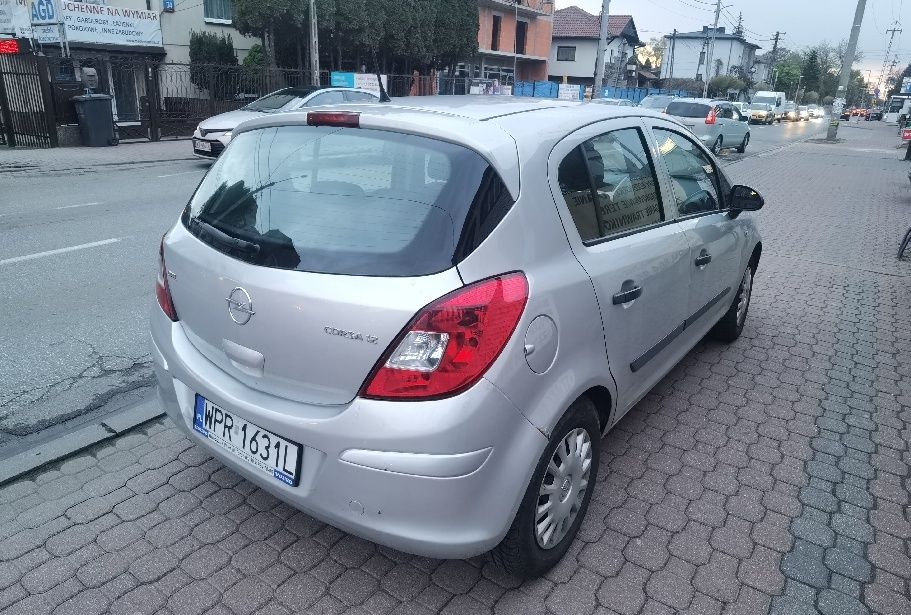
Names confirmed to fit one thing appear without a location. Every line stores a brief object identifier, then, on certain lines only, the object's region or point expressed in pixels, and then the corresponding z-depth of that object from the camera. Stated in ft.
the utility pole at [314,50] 67.77
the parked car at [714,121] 65.57
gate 46.94
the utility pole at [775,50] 302.62
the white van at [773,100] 175.32
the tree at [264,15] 70.18
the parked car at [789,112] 181.47
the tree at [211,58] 62.80
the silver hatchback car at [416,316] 6.64
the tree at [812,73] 305.53
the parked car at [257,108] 41.98
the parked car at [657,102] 78.01
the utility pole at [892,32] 340.47
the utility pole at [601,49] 91.81
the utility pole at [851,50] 88.63
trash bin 50.21
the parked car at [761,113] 148.77
